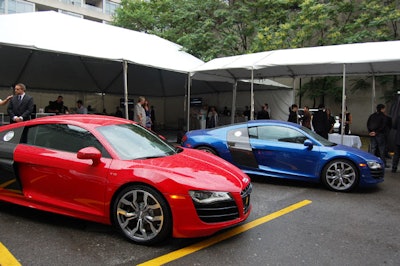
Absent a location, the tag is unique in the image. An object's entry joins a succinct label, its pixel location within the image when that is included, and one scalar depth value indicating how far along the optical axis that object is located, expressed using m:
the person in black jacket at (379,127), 8.71
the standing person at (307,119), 11.03
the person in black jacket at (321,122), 10.19
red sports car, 3.57
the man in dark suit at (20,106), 7.24
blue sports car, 6.25
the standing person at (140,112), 10.79
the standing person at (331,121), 11.94
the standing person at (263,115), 15.50
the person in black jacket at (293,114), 11.96
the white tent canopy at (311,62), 9.24
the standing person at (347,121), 13.05
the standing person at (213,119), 17.53
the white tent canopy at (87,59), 9.98
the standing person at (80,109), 13.62
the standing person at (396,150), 8.09
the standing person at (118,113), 19.11
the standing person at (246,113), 18.12
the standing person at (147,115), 11.18
